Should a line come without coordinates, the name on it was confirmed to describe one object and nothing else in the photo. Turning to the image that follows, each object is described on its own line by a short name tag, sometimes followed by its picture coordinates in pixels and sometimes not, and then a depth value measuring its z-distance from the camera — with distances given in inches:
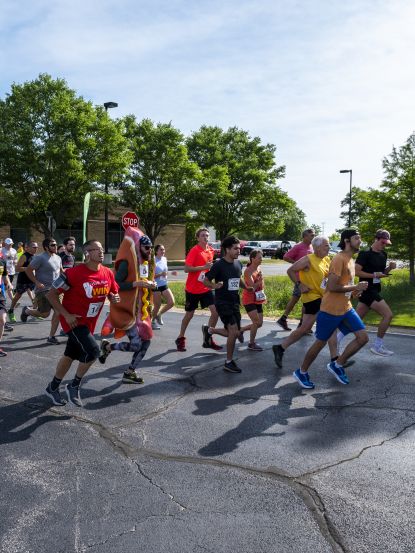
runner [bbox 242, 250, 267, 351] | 318.3
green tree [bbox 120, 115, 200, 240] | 1323.8
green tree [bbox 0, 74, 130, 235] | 1119.0
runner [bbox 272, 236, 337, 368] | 260.4
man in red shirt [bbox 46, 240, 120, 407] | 202.8
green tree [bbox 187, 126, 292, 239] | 1508.4
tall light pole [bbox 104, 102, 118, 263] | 1079.6
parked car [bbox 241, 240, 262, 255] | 2092.4
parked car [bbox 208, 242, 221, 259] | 1664.6
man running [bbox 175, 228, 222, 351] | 323.9
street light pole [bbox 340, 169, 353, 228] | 1601.5
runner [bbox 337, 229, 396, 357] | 300.2
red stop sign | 487.3
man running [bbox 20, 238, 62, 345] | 349.1
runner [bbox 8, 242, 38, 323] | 411.1
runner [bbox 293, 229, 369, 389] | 230.8
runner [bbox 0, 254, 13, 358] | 292.2
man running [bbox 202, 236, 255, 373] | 267.0
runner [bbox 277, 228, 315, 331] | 352.2
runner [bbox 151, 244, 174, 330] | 408.2
